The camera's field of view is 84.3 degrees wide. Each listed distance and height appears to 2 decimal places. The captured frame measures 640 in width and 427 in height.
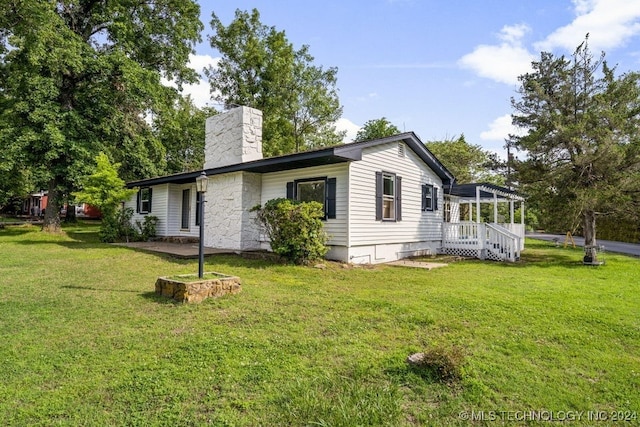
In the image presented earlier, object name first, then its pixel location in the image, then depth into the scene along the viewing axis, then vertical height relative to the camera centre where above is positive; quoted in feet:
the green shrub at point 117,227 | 47.01 -0.83
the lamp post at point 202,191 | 20.37 +1.92
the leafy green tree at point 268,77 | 80.84 +34.45
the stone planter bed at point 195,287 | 17.48 -3.35
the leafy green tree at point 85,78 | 45.85 +20.53
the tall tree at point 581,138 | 34.35 +9.21
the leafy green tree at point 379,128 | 74.49 +20.72
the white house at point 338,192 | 31.04 +3.25
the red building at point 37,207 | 129.08 +5.11
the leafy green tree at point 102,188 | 43.06 +4.12
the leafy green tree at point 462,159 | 81.87 +15.76
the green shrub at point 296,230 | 28.15 -0.51
